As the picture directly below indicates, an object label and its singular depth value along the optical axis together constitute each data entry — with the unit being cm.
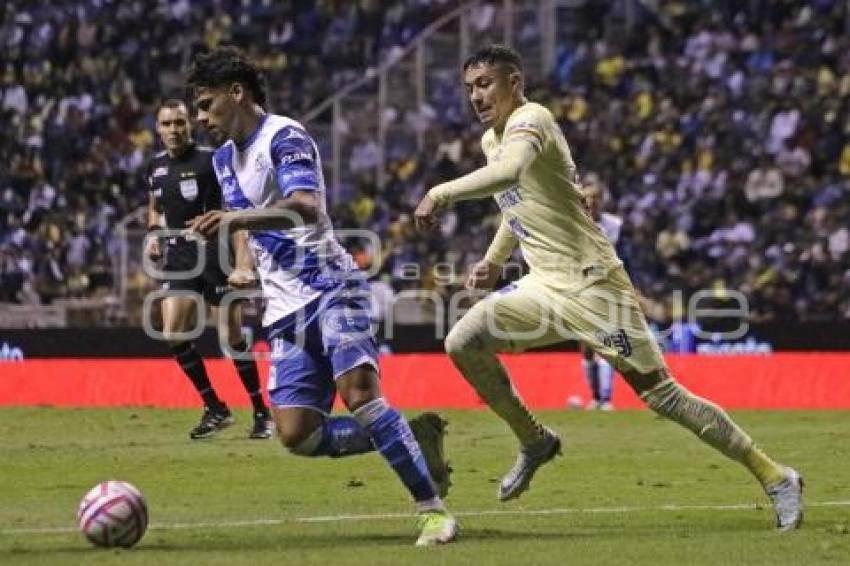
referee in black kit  1686
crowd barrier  2233
